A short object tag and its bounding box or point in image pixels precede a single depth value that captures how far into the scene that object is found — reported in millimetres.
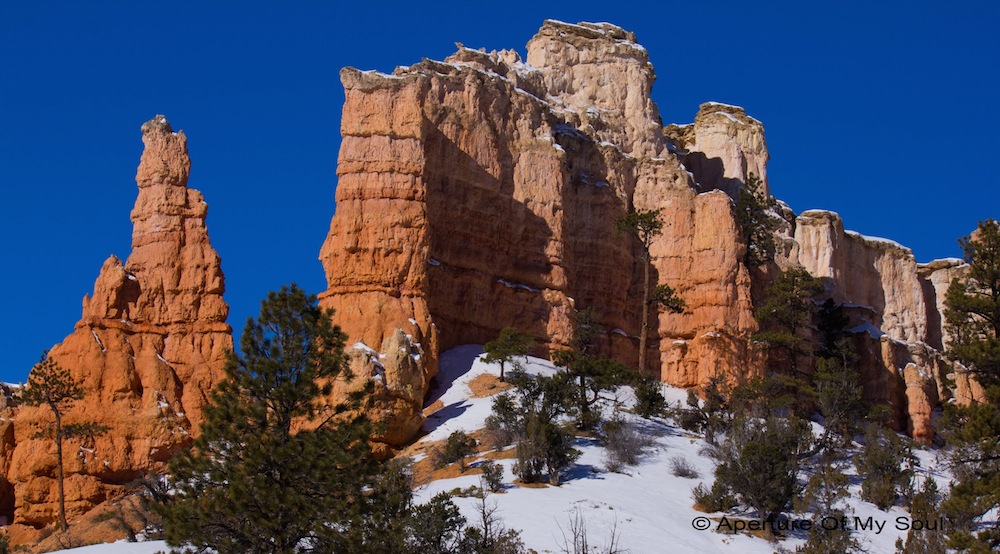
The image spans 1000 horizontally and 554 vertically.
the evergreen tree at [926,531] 27094
